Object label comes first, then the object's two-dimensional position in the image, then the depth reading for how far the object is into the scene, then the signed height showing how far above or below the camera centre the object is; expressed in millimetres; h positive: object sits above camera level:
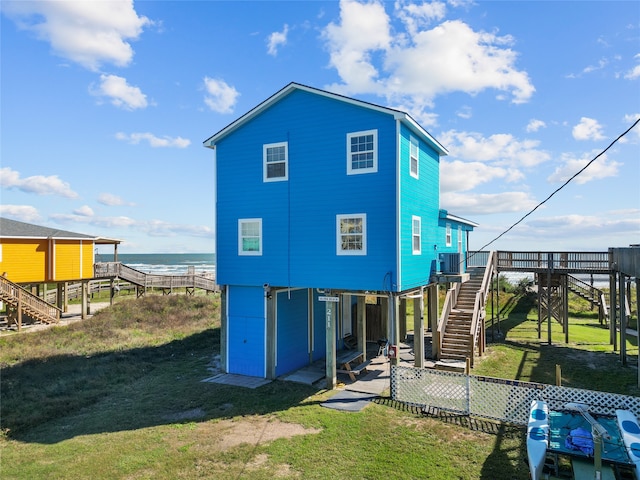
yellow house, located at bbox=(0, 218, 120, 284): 25984 -75
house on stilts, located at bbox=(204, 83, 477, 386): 13727 +1222
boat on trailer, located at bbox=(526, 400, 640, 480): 7473 -3674
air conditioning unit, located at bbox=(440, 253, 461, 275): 17672 -496
